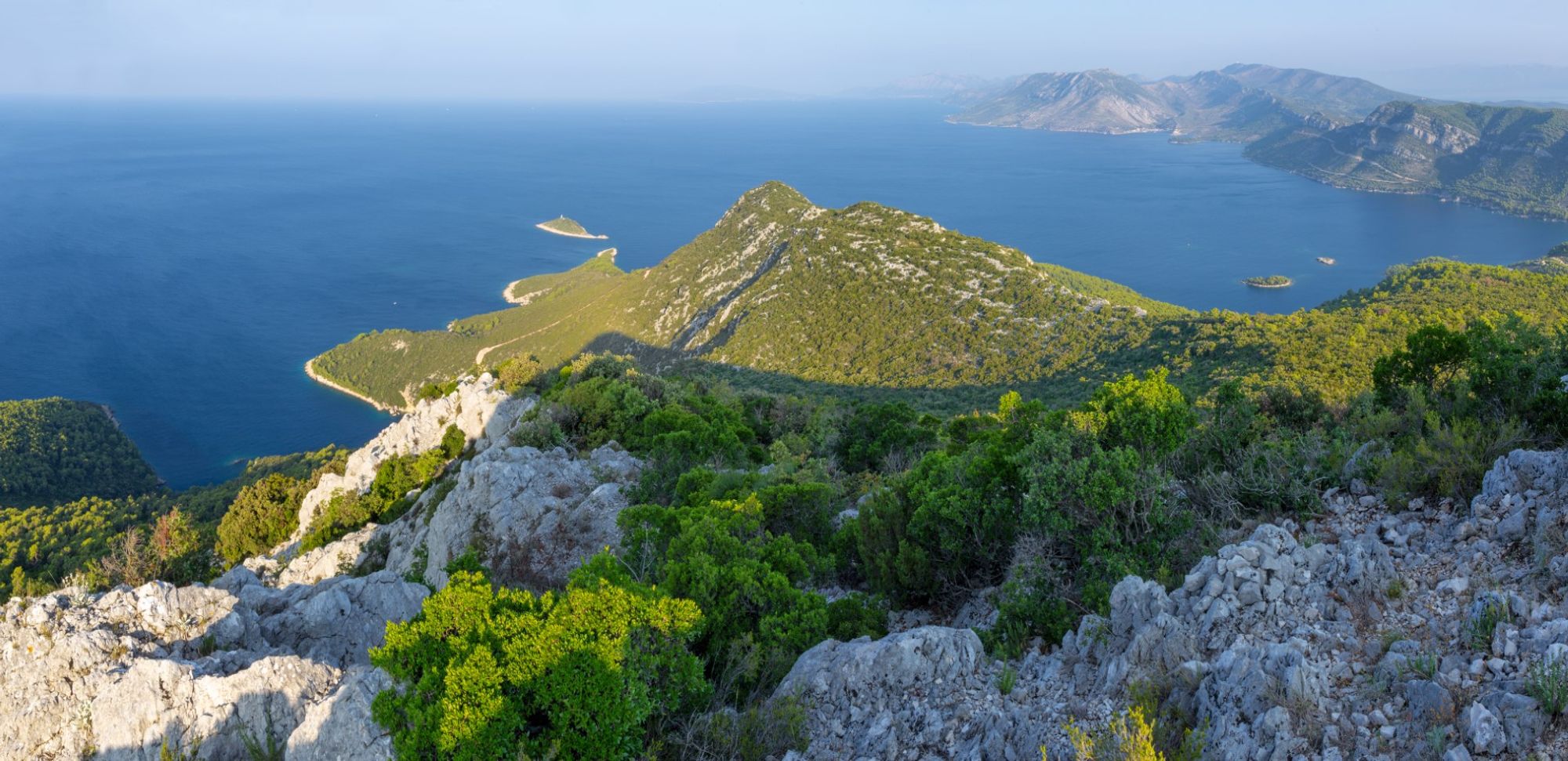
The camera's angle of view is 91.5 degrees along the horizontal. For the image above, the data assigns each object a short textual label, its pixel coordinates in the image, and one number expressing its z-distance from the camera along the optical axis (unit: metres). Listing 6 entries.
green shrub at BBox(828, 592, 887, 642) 12.22
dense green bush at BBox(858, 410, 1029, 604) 13.34
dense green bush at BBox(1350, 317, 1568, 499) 10.14
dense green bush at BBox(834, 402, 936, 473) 27.69
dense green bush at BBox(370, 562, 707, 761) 8.59
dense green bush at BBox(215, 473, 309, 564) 34.25
